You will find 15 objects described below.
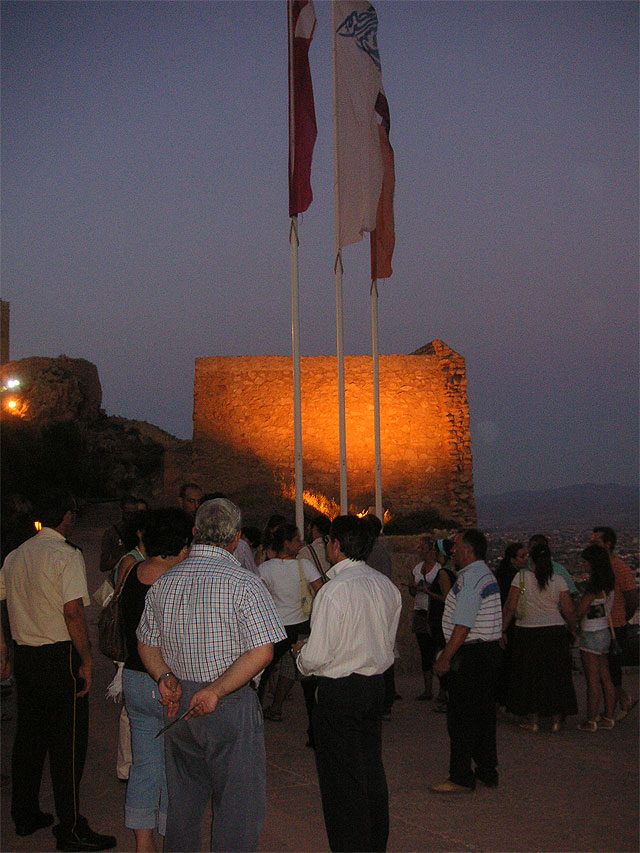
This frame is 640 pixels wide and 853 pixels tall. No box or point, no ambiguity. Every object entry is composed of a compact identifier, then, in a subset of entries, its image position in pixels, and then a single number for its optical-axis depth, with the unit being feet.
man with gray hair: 10.04
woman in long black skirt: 22.15
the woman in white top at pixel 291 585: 20.67
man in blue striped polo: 16.51
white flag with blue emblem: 38.86
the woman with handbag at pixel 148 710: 12.76
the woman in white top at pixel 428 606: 25.23
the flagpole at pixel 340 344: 38.78
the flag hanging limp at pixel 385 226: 41.39
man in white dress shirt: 12.04
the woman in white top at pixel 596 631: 22.22
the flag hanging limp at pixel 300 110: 35.83
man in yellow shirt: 13.75
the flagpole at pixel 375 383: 42.09
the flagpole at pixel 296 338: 35.91
